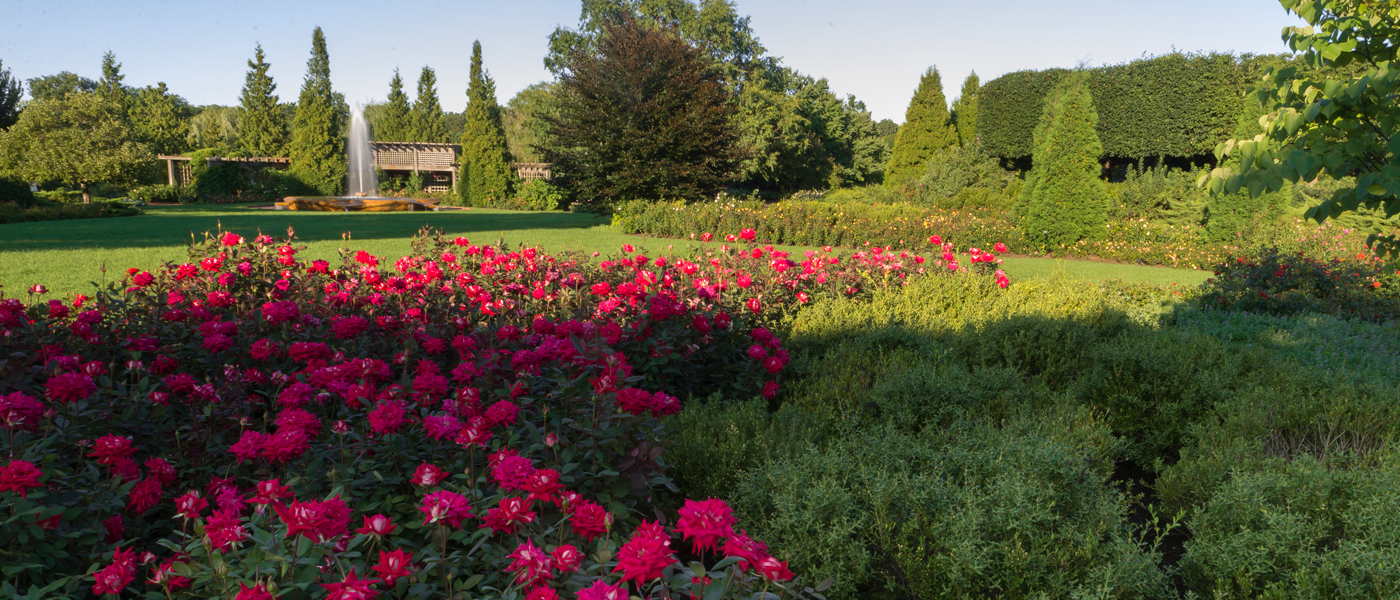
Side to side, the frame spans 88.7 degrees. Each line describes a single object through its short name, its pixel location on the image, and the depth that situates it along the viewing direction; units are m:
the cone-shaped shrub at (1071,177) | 12.65
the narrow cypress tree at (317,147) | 32.09
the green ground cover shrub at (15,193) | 19.11
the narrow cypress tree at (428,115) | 44.22
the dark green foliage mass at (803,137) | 27.73
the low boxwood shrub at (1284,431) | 2.83
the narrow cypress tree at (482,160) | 31.00
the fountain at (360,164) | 32.73
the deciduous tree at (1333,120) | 2.22
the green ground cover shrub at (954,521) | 2.08
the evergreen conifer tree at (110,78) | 44.27
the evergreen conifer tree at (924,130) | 30.23
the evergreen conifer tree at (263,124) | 36.94
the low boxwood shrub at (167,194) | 27.28
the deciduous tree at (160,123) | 35.91
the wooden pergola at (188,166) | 31.36
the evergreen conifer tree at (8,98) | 27.53
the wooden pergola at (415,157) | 35.44
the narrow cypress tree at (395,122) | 44.44
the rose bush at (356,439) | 1.47
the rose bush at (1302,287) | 6.90
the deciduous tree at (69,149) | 22.27
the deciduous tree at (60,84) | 64.06
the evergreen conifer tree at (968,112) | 32.66
